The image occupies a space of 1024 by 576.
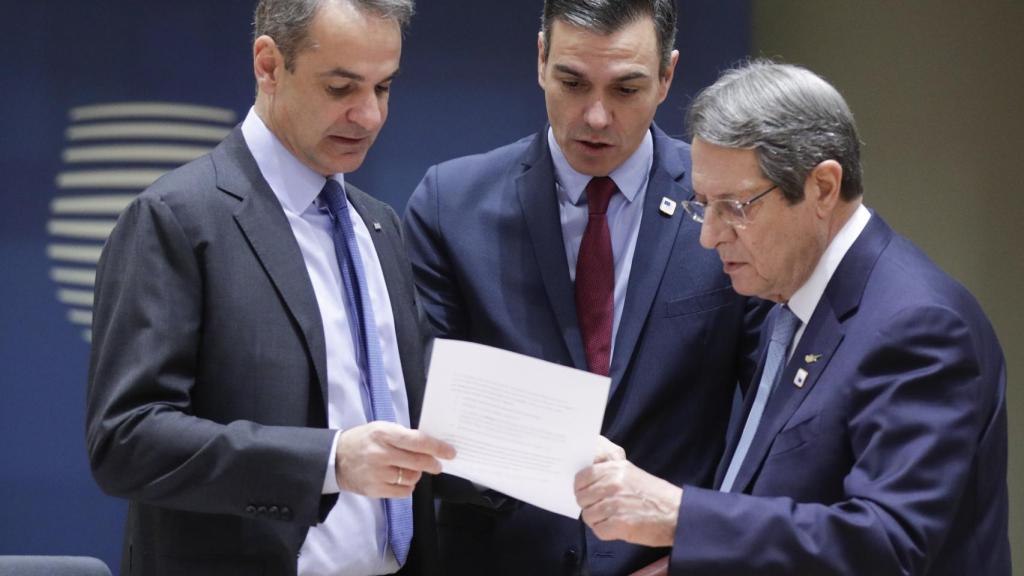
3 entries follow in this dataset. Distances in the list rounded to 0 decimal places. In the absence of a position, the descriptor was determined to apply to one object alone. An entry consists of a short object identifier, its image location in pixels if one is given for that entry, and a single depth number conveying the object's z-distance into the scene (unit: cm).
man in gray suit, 449
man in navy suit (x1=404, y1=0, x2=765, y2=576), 559
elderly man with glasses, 420
